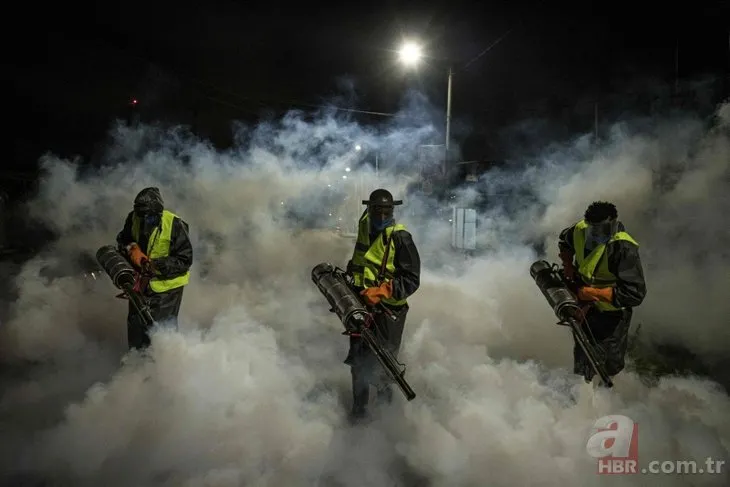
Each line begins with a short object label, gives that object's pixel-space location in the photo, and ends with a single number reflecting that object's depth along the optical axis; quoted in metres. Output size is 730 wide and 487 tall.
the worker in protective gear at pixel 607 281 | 3.58
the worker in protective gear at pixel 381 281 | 3.79
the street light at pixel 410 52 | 11.15
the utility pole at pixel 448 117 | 11.87
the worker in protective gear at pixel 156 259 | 4.32
